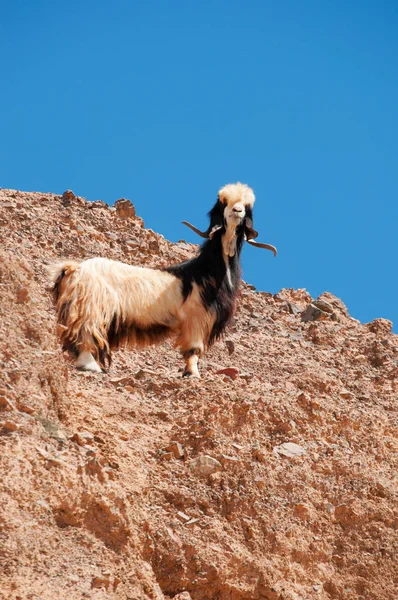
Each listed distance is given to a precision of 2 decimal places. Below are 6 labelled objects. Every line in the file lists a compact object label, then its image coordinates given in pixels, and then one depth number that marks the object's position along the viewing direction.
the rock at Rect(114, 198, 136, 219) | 34.06
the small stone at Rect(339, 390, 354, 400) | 23.53
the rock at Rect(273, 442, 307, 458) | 18.89
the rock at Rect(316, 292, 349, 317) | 33.50
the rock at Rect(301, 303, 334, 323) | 32.44
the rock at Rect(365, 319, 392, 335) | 31.73
